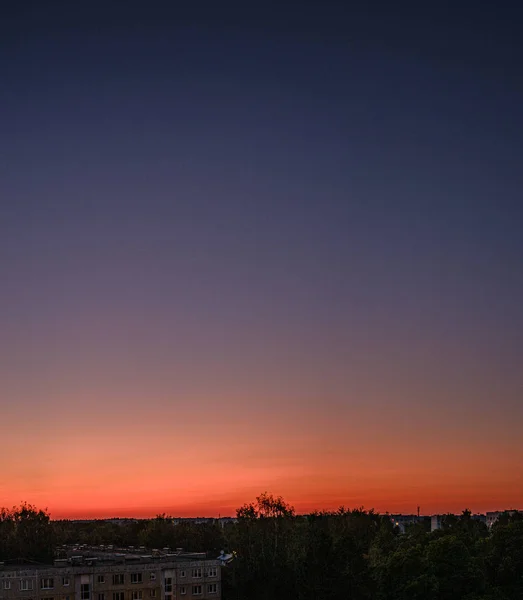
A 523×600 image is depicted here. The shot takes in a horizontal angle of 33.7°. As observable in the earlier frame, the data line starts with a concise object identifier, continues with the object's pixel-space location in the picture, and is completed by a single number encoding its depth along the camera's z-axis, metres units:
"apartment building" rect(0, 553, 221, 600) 87.06
